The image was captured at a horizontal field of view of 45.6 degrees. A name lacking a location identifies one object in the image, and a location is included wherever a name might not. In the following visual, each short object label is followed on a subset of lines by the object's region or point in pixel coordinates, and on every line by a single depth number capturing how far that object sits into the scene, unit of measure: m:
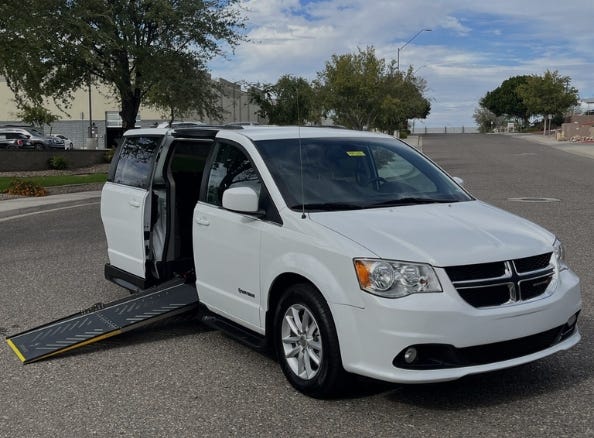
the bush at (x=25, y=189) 19.36
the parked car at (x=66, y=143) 54.26
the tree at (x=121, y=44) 23.62
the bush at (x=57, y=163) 28.47
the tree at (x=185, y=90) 27.42
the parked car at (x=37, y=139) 47.56
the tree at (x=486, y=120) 124.94
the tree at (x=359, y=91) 35.38
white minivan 4.11
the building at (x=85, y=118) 67.00
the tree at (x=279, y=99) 37.91
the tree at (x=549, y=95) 81.94
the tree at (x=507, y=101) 116.50
